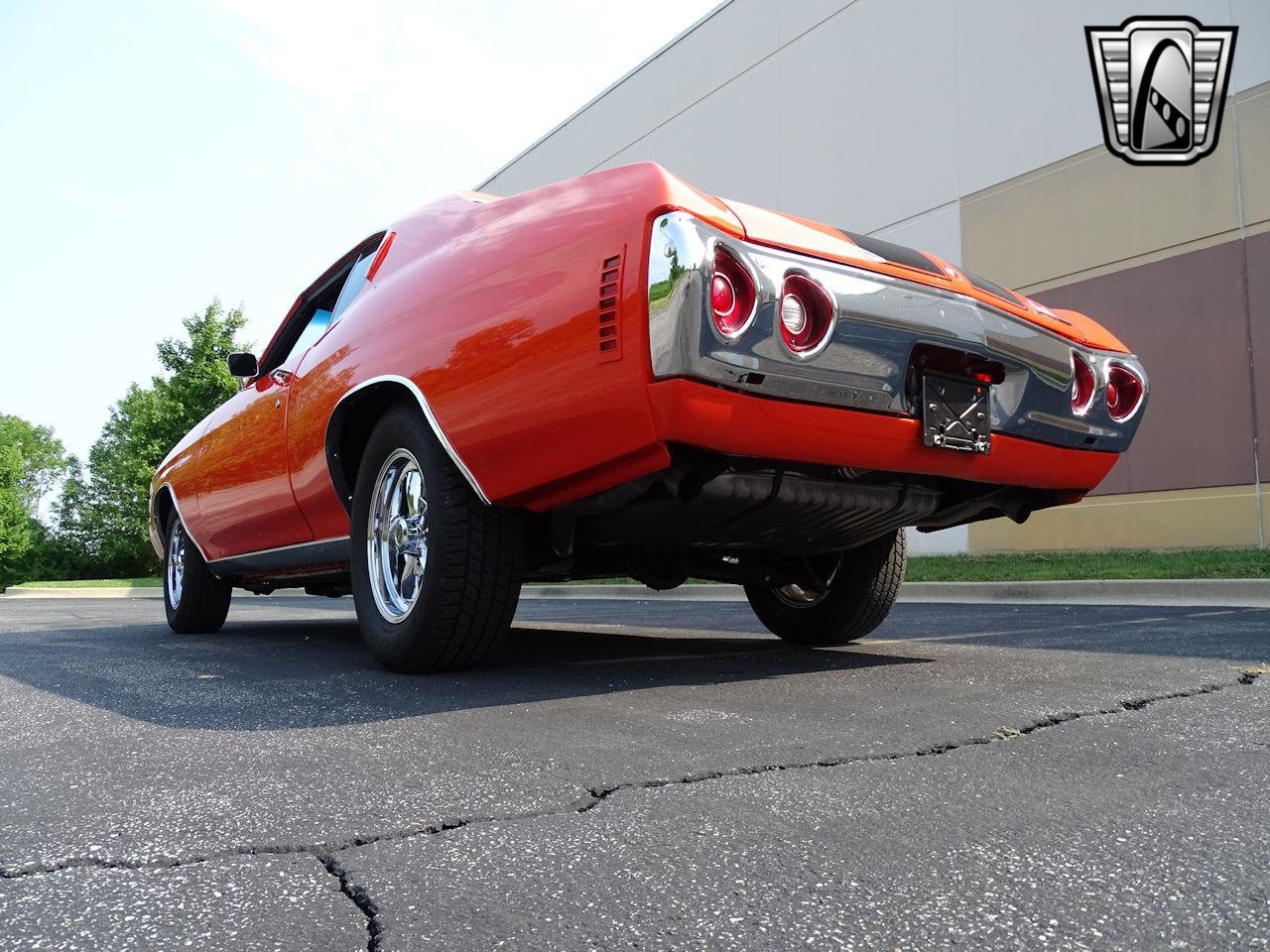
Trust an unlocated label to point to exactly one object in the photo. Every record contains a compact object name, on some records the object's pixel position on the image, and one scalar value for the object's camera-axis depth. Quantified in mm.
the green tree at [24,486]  44094
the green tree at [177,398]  28062
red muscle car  2512
